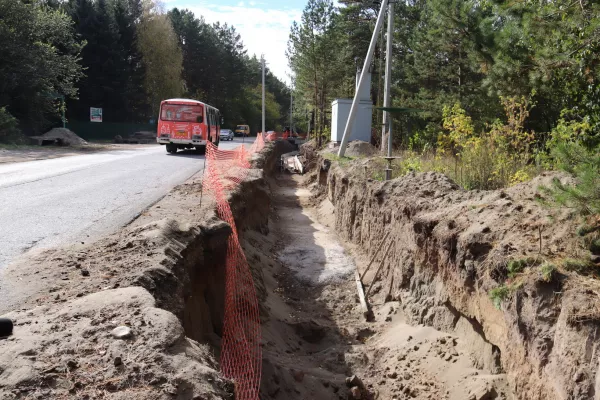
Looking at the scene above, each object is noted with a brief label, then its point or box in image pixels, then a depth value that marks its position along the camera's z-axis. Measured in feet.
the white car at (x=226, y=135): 171.30
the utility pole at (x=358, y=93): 56.00
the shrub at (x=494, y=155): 30.30
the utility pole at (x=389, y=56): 44.75
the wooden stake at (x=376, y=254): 31.96
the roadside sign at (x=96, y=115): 137.08
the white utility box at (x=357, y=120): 82.67
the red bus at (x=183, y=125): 84.84
